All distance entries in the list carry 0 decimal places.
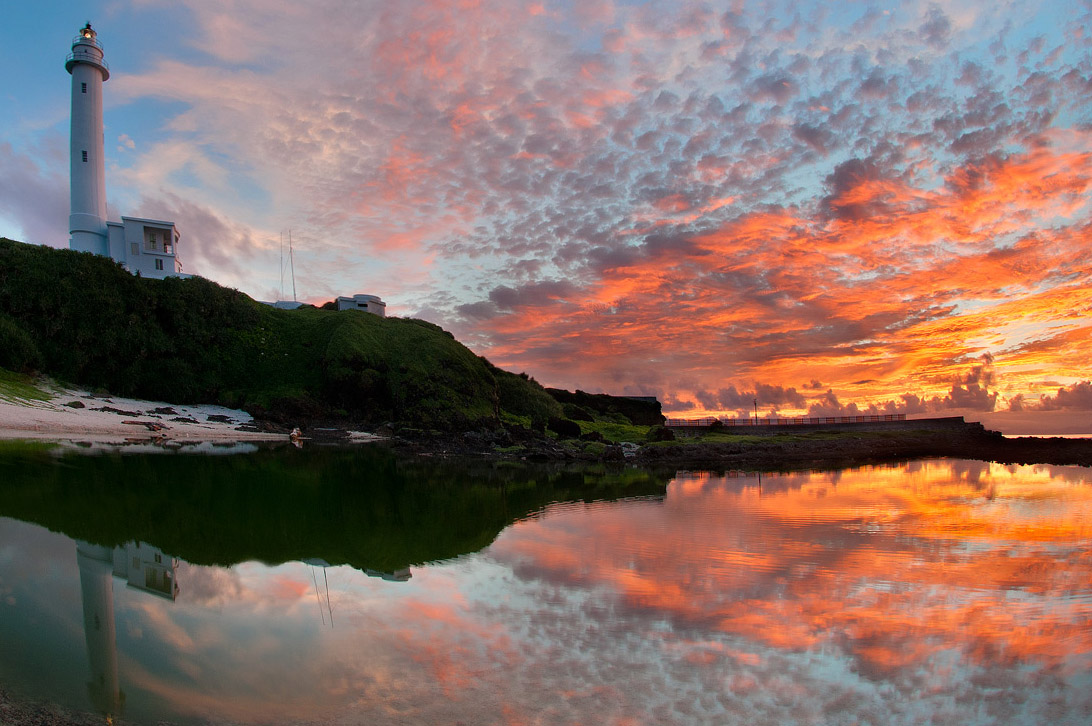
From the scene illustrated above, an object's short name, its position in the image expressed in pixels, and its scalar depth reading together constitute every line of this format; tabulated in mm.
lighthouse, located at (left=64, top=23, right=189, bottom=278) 50750
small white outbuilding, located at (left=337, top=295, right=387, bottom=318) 75500
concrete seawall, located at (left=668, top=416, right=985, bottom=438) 68544
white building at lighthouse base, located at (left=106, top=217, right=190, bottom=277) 52594
